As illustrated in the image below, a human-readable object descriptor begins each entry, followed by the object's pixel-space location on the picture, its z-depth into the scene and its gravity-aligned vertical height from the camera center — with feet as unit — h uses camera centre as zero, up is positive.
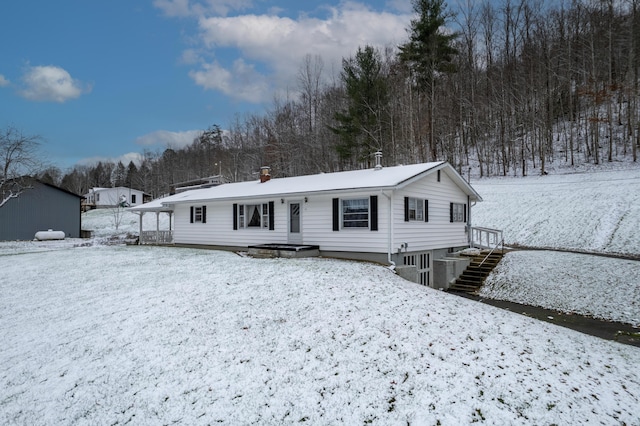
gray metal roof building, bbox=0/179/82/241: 95.20 +3.35
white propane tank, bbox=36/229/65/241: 93.56 -2.50
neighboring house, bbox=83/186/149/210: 186.19 +14.11
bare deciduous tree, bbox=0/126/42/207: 93.81 +15.74
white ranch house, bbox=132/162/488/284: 44.57 +0.97
